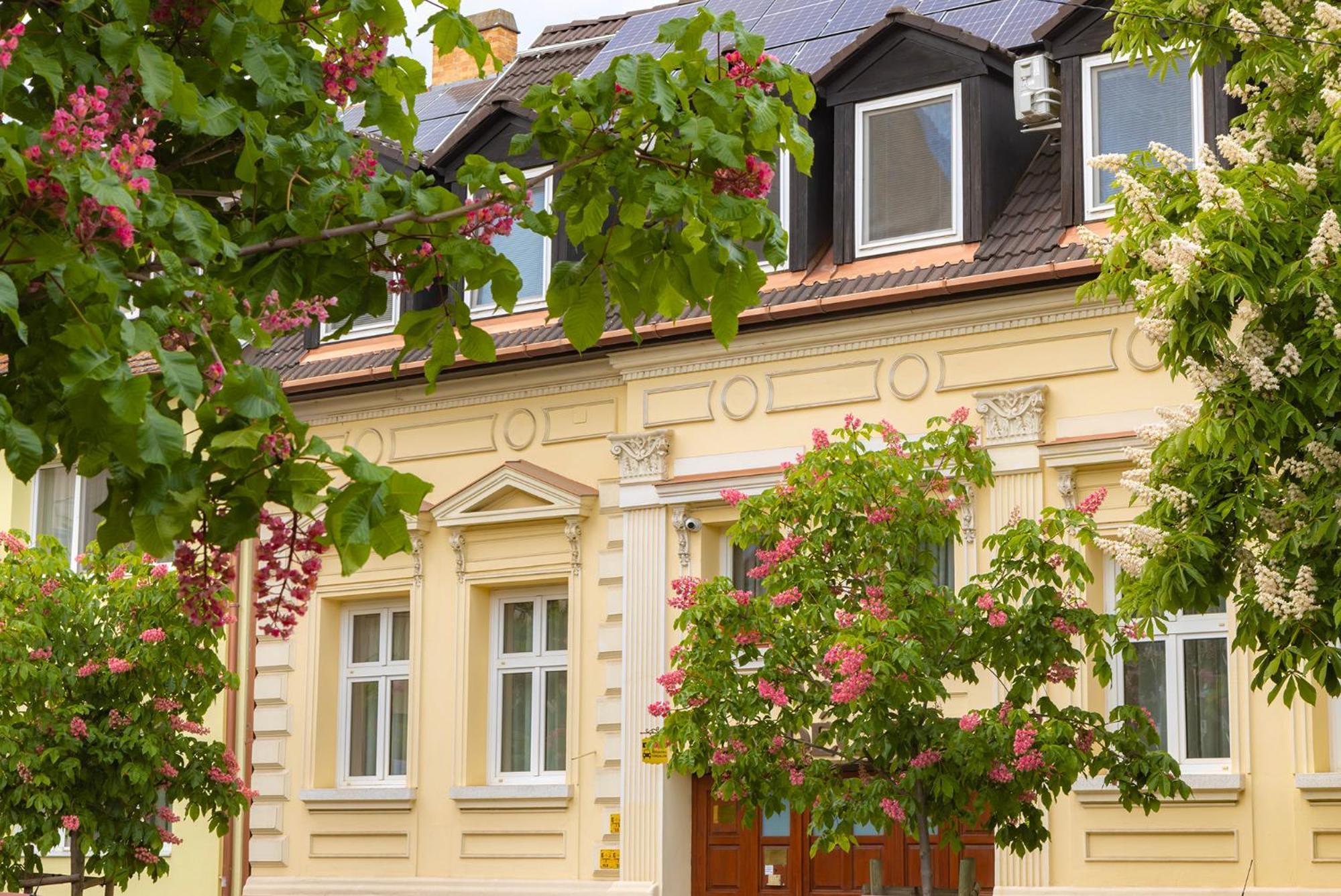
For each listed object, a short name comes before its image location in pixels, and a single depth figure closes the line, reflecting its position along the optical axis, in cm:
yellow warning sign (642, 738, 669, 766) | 1537
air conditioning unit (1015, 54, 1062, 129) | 1778
